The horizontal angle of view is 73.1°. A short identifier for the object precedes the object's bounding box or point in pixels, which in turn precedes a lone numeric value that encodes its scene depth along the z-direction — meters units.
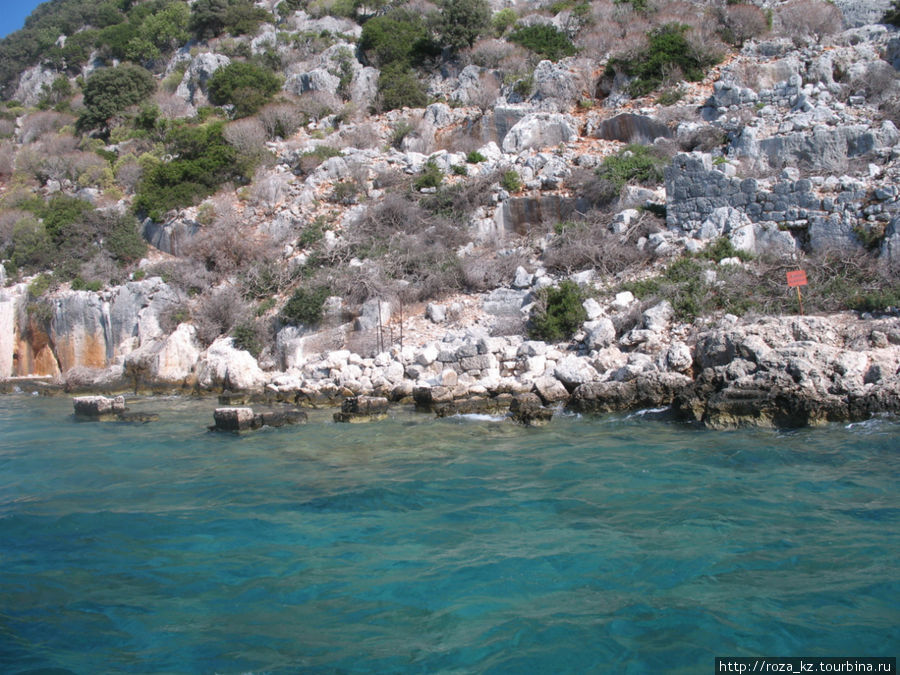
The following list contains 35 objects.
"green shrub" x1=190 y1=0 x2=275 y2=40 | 36.31
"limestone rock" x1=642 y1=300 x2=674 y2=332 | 12.02
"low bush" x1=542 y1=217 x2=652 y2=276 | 15.10
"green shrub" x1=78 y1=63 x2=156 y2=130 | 31.20
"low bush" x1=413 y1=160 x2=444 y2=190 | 20.31
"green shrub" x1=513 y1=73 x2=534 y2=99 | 23.56
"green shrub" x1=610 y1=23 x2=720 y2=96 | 21.81
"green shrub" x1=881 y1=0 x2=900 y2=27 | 20.22
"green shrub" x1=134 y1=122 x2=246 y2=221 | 22.06
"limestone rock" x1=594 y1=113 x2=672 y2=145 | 19.88
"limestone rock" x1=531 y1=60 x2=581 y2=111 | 23.11
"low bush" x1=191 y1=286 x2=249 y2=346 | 16.92
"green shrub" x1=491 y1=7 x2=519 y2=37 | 29.08
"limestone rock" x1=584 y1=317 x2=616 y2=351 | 12.15
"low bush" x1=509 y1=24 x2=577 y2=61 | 25.64
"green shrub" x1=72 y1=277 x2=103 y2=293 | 19.44
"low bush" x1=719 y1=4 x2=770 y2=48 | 22.55
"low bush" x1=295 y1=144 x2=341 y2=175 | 22.66
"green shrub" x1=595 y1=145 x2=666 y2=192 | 17.61
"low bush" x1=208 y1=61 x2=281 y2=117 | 27.50
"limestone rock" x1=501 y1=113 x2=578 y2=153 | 21.47
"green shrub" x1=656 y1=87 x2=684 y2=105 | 20.77
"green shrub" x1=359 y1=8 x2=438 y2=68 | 29.08
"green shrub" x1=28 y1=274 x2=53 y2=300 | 19.98
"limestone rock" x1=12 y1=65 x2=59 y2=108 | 39.75
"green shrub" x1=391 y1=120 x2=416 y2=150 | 24.38
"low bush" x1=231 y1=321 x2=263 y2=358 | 16.08
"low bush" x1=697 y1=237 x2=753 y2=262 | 13.61
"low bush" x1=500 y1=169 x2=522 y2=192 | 18.92
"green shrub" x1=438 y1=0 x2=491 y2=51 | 28.03
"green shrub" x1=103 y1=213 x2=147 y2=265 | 20.84
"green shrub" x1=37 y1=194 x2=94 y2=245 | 21.75
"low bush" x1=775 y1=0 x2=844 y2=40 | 21.23
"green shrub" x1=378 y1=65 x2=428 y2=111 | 26.78
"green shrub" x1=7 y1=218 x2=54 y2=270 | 21.27
